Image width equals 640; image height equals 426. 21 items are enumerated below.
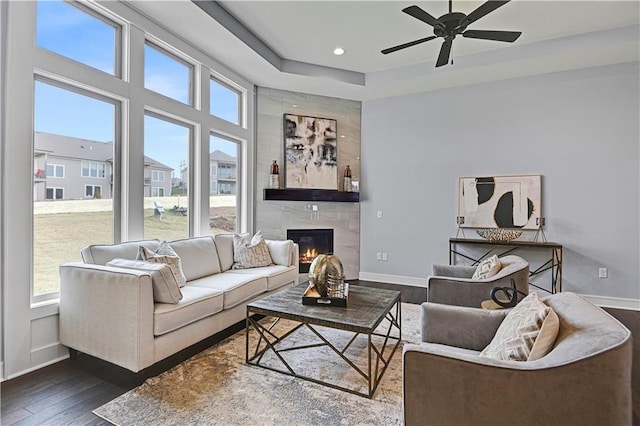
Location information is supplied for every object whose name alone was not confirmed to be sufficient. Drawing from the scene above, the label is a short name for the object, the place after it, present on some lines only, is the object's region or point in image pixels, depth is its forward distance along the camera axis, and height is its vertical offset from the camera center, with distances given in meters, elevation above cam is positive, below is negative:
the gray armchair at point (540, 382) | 1.06 -0.60
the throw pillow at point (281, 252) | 4.02 -0.49
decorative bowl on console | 4.34 -0.28
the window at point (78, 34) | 2.60 +1.53
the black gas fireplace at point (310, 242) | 5.30 -0.49
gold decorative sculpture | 2.56 -0.51
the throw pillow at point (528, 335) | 1.29 -0.50
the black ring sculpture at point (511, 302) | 1.94 -0.54
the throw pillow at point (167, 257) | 2.79 -0.41
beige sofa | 2.20 -0.75
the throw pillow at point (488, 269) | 2.89 -0.50
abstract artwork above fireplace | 5.21 +0.98
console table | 4.21 -0.48
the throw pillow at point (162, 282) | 2.35 -0.51
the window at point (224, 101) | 4.46 +1.58
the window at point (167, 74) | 3.54 +1.59
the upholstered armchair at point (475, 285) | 2.65 -0.61
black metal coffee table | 2.18 -0.73
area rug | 1.87 -1.18
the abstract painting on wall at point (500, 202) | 4.45 +0.17
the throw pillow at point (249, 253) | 3.87 -0.49
